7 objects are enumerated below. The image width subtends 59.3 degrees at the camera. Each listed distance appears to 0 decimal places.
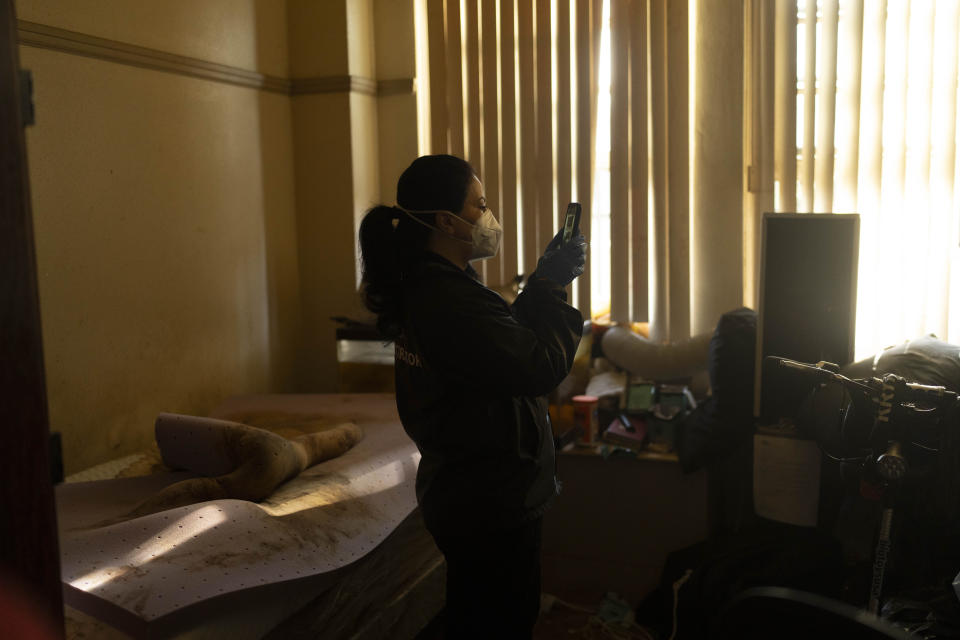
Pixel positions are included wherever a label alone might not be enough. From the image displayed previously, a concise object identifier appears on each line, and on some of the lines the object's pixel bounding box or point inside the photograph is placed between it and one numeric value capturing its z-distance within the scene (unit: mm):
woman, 1607
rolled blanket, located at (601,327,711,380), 3098
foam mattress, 1500
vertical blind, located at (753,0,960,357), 2809
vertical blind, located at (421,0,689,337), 3166
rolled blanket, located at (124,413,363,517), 2000
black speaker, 2471
